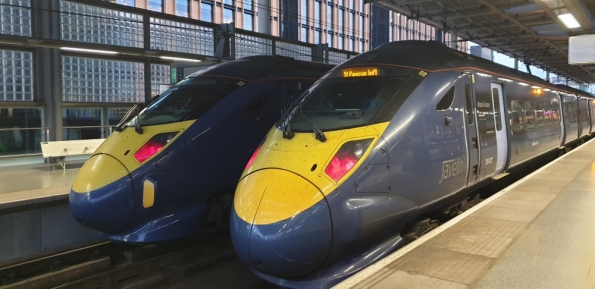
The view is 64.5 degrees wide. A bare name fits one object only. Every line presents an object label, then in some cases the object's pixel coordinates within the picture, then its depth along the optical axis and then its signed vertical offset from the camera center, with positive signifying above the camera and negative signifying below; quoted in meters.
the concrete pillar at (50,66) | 11.02 +1.21
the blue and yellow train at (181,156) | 6.43 -0.55
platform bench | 10.88 -0.73
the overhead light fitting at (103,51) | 9.21 +1.32
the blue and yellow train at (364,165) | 4.53 -0.51
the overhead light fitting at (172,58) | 10.33 +1.33
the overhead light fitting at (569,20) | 11.70 +2.54
